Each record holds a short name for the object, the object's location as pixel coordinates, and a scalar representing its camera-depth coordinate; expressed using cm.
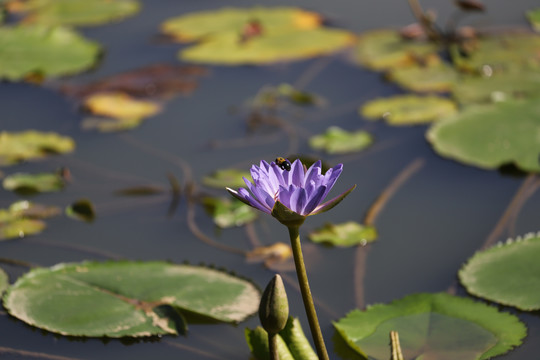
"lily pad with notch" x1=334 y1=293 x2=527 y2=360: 353
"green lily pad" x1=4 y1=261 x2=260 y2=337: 392
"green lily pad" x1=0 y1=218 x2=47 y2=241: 510
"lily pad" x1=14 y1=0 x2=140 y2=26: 934
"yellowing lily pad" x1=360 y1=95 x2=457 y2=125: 626
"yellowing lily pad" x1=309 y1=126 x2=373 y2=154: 586
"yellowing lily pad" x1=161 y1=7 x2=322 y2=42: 845
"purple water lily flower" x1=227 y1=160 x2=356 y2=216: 273
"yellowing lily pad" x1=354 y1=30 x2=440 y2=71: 740
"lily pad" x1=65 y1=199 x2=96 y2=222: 527
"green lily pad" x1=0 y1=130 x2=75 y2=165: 618
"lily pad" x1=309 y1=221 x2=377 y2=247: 470
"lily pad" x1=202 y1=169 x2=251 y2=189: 546
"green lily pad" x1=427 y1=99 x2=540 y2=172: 540
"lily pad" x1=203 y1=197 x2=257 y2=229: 508
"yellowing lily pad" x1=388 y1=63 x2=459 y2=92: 685
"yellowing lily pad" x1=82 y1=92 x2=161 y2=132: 673
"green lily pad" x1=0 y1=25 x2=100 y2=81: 789
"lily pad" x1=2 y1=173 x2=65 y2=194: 568
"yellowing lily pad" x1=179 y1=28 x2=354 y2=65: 780
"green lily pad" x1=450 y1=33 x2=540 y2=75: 707
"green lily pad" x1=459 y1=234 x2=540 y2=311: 389
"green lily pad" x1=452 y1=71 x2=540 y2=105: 648
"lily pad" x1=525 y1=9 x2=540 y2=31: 772
